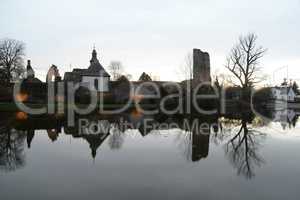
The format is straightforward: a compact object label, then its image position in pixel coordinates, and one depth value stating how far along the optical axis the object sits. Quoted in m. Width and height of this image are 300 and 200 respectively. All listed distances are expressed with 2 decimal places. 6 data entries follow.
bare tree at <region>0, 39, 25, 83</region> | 48.91
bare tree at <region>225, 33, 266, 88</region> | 40.00
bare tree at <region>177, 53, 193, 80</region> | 51.06
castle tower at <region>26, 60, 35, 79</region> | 58.56
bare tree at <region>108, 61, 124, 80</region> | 87.57
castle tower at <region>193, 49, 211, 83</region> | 46.19
